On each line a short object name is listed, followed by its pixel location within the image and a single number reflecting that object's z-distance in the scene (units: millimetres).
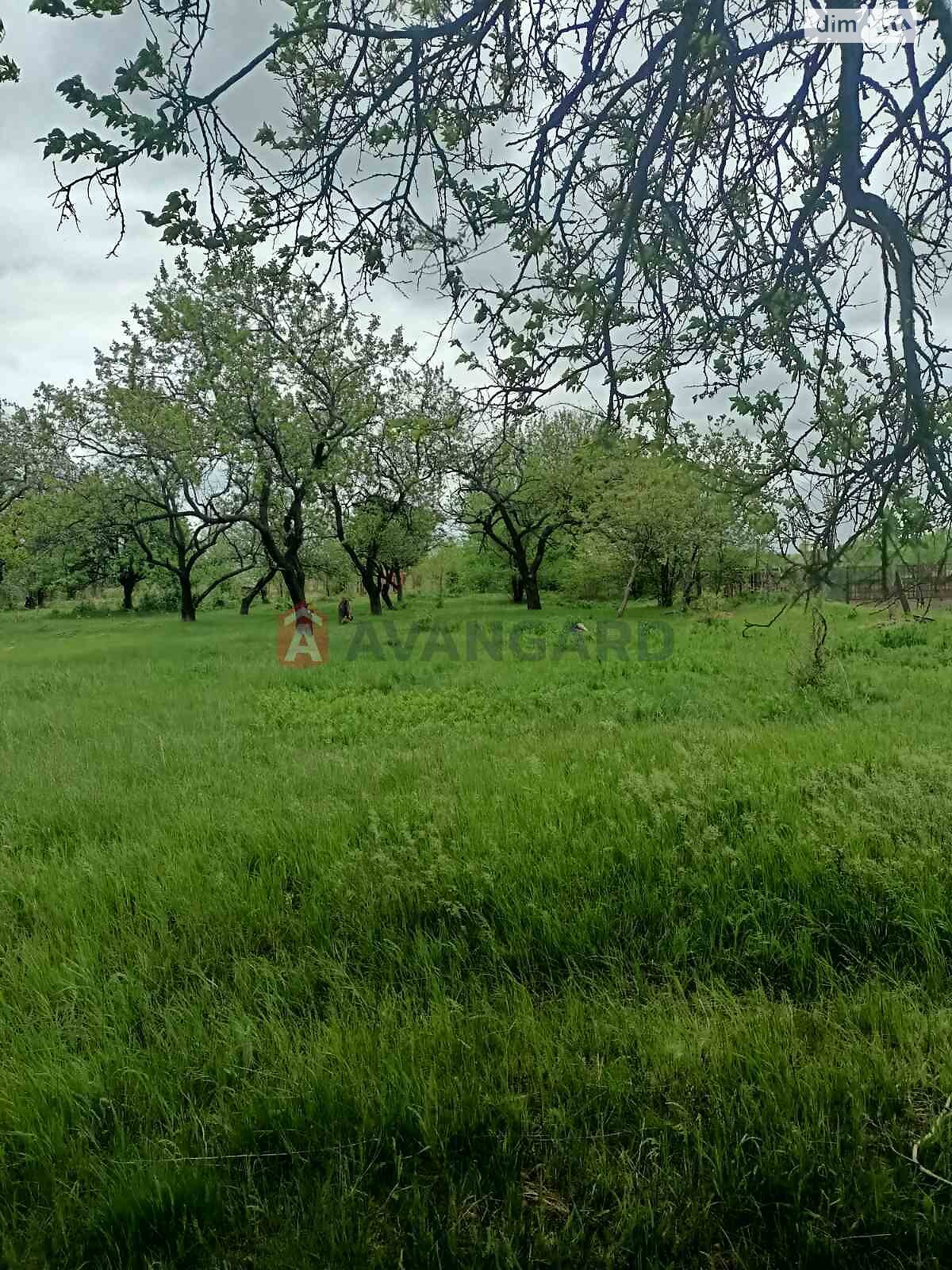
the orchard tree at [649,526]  20562
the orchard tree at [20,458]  34750
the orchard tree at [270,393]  15562
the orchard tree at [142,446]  16453
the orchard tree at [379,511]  18453
